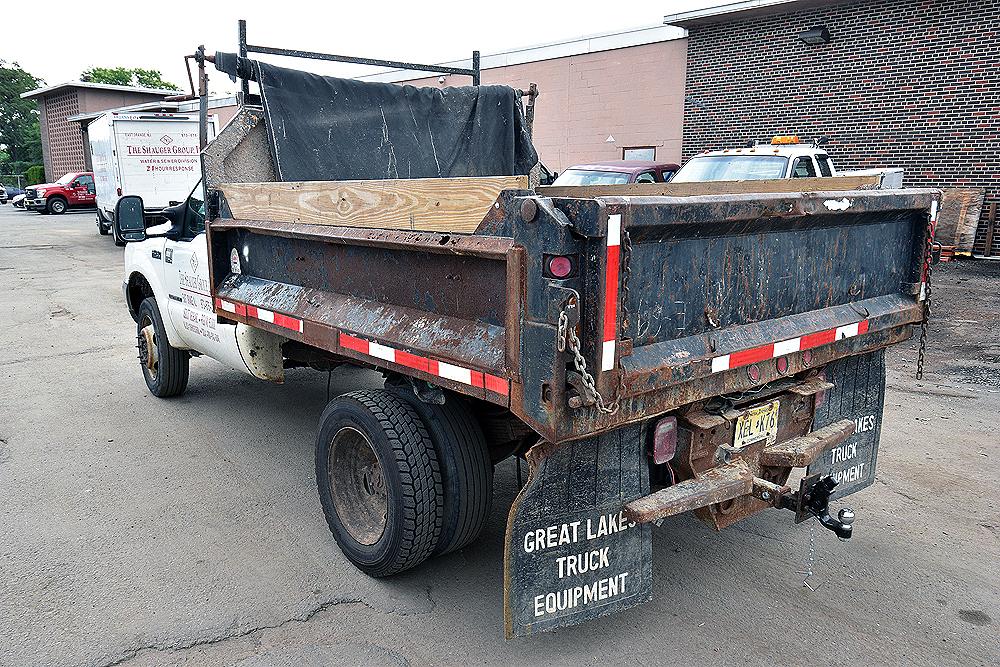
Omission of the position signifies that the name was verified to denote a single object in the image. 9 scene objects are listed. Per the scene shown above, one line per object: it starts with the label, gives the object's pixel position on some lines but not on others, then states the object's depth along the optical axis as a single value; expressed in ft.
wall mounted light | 53.67
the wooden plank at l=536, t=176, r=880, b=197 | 12.66
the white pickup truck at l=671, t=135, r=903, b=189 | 36.52
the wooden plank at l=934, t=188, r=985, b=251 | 47.91
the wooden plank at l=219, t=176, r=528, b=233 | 9.64
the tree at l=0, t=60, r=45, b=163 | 214.48
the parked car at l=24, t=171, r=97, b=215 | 104.78
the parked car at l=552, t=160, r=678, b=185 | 44.24
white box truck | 61.41
